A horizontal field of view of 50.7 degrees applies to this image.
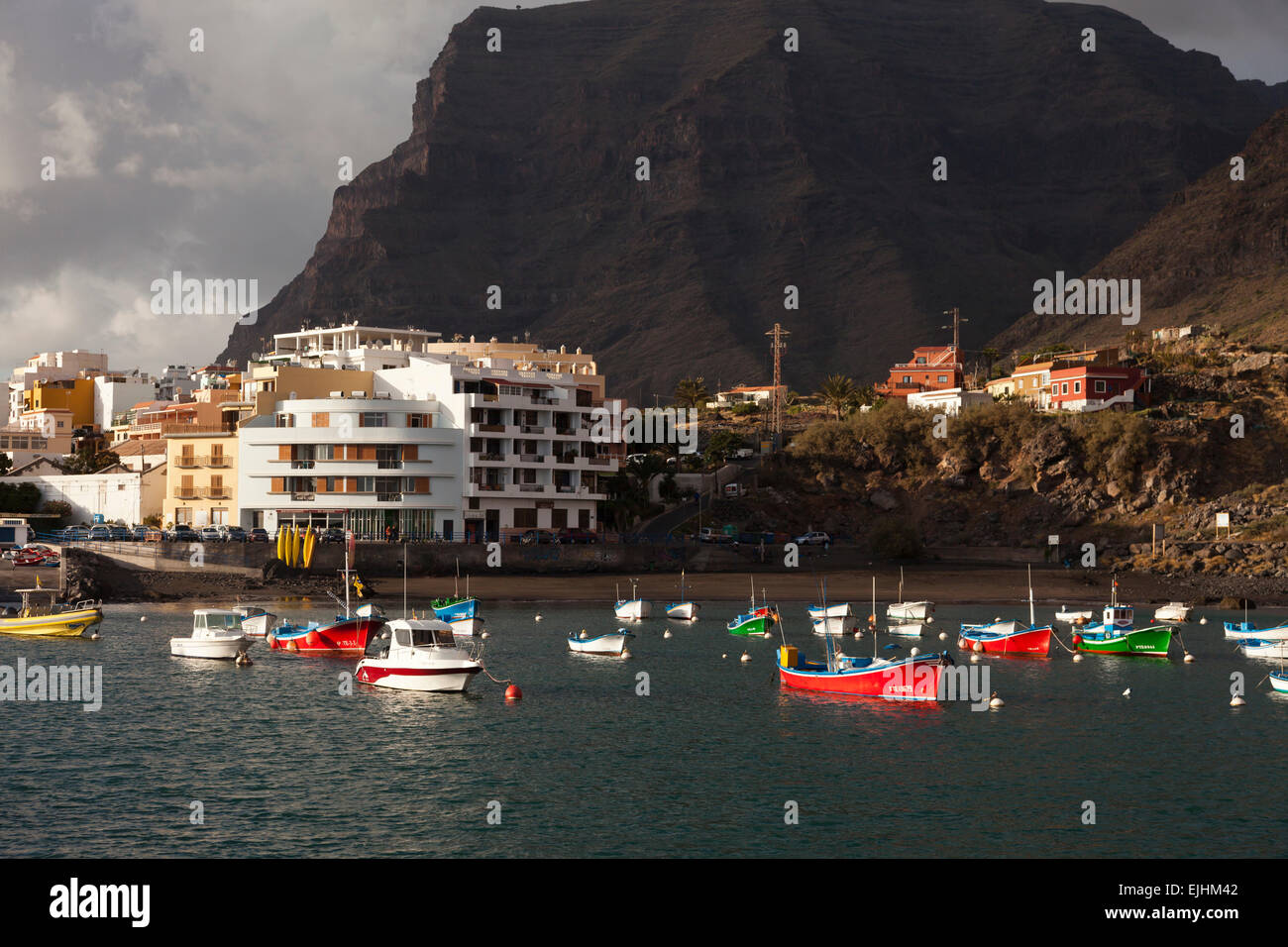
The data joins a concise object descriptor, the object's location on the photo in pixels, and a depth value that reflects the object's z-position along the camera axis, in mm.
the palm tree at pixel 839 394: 182875
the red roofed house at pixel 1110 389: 162750
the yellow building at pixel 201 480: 129375
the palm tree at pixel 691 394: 194500
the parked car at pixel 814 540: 134750
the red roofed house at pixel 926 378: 194750
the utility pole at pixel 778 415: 171000
